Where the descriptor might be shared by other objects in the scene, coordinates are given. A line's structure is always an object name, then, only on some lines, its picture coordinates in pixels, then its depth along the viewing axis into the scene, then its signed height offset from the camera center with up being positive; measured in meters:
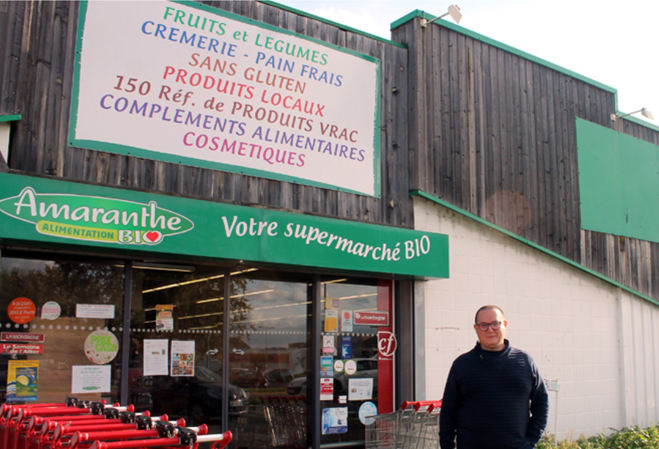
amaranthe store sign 6.77 +1.02
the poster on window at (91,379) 7.43 -0.63
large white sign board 7.77 +2.80
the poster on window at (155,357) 7.91 -0.42
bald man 4.66 -0.50
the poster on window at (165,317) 8.09 +0.04
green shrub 10.50 -1.92
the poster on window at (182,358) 8.12 -0.44
